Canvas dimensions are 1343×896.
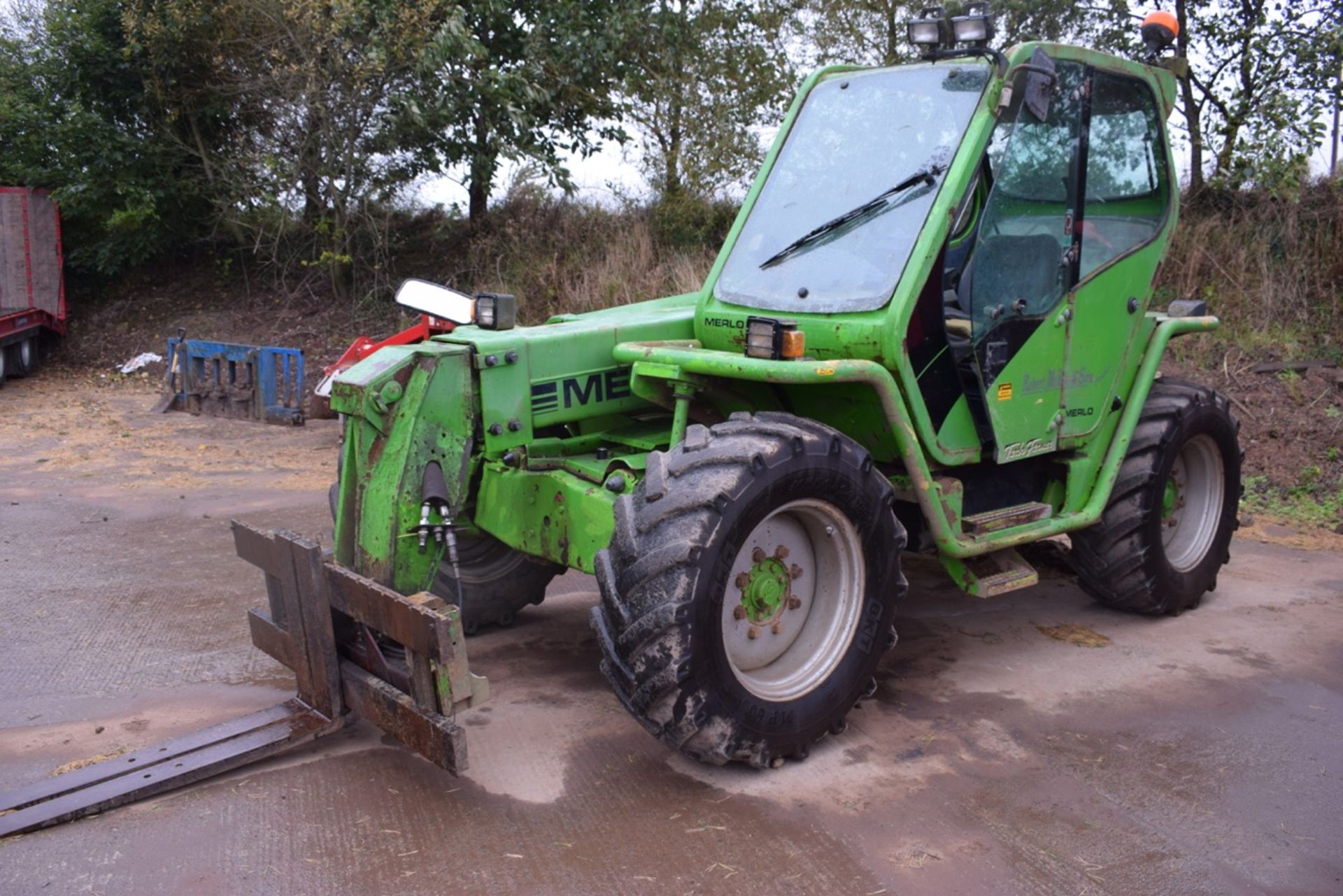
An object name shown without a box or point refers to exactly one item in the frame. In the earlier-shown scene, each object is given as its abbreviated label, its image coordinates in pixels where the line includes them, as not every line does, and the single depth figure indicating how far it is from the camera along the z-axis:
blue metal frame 11.30
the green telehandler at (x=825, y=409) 3.68
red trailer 14.84
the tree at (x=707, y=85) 13.66
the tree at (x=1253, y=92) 10.49
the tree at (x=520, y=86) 14.25
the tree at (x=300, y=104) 14.06
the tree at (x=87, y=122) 15.34
